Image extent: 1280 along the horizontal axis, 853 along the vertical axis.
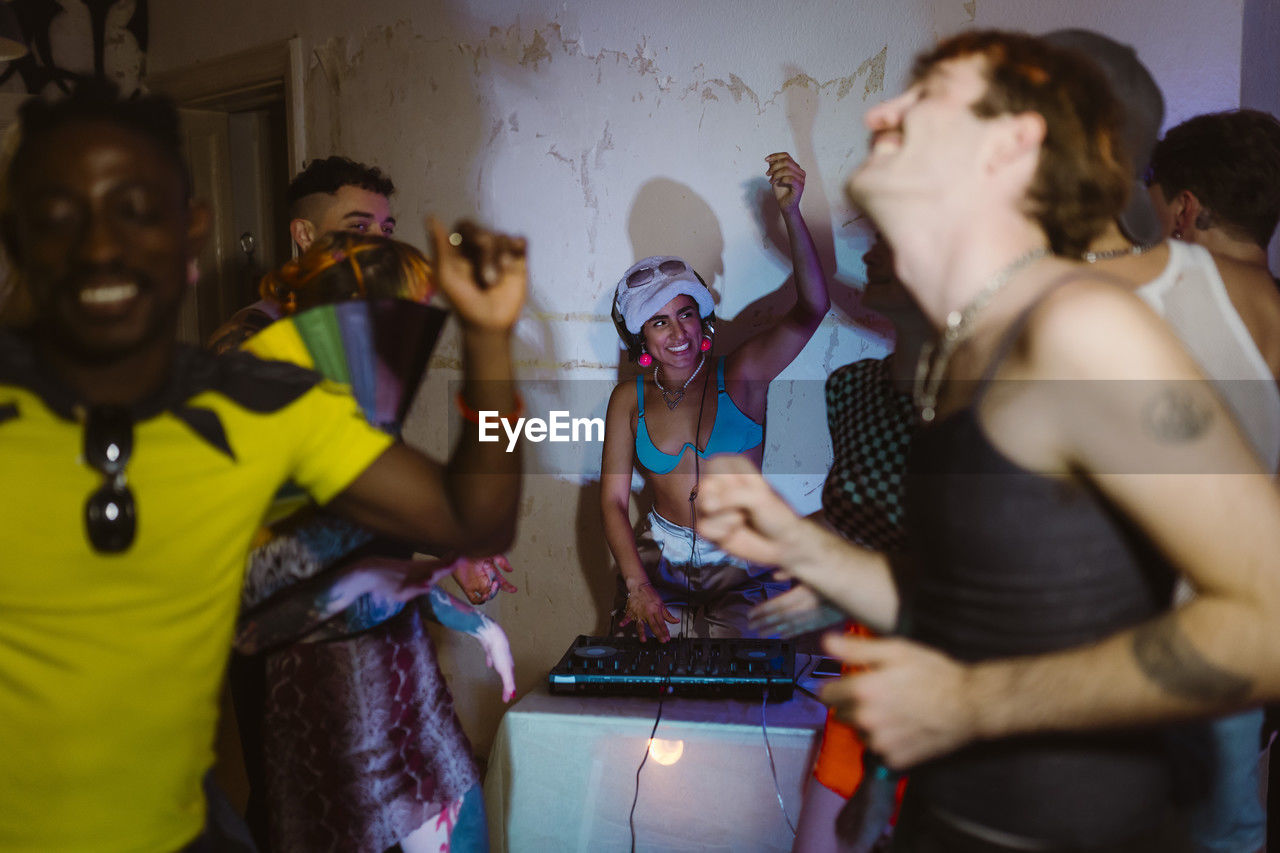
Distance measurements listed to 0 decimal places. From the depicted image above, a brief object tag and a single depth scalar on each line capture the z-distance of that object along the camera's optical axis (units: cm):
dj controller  211
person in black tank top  85
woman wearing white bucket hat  293
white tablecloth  199
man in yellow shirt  110
